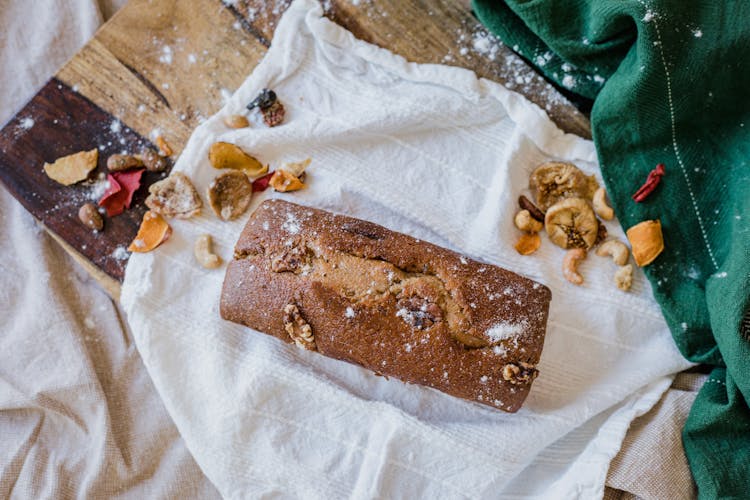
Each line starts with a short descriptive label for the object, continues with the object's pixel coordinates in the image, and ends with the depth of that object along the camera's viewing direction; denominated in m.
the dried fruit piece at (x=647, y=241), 0.76
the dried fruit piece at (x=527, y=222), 0.77
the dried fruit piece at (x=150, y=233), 0.78
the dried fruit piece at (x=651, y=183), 0.76
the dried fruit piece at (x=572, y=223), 0.76
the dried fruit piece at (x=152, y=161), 0.79
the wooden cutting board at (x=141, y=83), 0.80
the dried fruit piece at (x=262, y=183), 0.78
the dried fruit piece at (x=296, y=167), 0.78
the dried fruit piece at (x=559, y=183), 0.77
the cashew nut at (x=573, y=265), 0.77
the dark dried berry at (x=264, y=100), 0.78
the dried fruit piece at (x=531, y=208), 0.77
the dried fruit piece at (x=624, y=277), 0.76
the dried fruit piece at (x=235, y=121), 0.78
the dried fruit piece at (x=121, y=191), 0.79
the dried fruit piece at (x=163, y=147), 0.80
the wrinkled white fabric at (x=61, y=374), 0.80
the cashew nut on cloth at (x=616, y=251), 0.77
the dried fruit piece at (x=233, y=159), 0.78
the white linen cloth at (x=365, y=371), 0.76
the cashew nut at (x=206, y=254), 0.77
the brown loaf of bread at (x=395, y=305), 0.71
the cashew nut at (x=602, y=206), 0.77
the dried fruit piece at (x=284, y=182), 0.78
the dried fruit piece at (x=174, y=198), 0.77
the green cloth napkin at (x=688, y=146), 0.73
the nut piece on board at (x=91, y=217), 0.79
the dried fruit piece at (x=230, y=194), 0.77
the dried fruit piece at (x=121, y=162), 0.79
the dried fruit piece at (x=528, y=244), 0.77
